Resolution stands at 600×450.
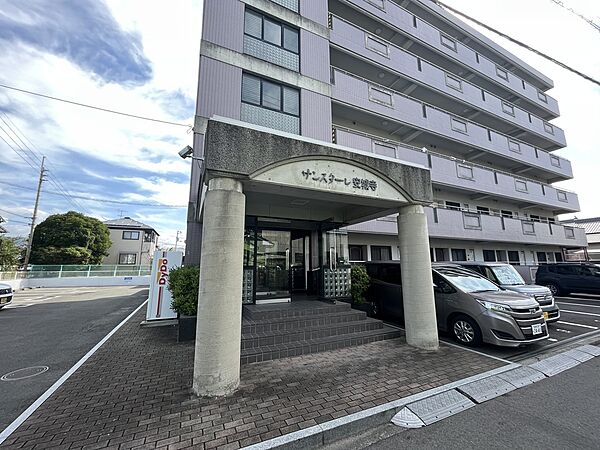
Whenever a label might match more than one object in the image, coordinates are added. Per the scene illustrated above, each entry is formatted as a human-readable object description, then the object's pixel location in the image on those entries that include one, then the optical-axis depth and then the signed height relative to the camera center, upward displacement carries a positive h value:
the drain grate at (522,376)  4.08 -1.80
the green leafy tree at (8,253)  21.14 +1.13
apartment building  9.48 +7.78
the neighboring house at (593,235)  28.43 +3.51
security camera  6.30 +2.78
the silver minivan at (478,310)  5.37 -0.99
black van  12.13 -0.55
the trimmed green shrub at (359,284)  7.99 -0.54
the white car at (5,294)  10.48 -1.14
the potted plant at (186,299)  6.19 -0.81
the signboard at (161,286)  7.99 -0.60
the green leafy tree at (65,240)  23.69 +2.49
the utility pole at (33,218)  22.58 +4.45
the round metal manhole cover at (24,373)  4.44 -1.90
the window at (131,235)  34.28 +4.16
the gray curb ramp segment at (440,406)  3.22 -1.84
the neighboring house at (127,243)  33.41 +3.18
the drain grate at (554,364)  4.53 -1.80
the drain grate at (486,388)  3.68 -1.81
